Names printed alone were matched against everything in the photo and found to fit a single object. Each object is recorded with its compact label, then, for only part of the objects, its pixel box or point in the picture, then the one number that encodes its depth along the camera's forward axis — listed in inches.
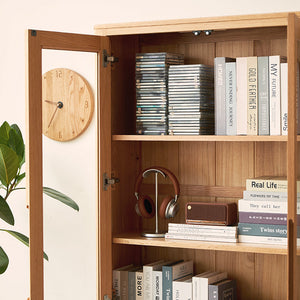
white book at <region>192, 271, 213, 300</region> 143.8
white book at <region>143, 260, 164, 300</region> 148.5
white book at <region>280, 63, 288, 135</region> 133.1
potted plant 141.9
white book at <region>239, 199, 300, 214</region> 136.8
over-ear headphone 150.1
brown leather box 142.6
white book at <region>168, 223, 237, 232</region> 140.2
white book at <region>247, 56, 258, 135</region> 136.3
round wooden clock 135.1
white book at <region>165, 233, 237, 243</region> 139.8
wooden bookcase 131.8
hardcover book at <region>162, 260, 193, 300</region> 146.4
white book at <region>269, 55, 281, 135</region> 134.0
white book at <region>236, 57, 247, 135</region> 137.1
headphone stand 148.6
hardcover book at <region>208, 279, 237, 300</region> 142.2
